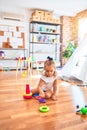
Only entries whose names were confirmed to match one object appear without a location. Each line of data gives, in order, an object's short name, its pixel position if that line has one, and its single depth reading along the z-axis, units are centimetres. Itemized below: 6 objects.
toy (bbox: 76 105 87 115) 142
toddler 190
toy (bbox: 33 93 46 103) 178
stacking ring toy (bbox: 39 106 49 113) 148
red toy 193
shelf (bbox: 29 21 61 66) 566
